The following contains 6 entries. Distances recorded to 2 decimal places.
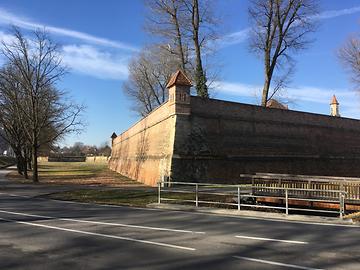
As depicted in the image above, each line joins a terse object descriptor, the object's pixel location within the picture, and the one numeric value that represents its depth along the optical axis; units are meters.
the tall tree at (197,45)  40.06
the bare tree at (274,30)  41.62
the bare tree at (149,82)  62.61
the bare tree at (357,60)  53.62
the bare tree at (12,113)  39.75
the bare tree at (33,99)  36.78
